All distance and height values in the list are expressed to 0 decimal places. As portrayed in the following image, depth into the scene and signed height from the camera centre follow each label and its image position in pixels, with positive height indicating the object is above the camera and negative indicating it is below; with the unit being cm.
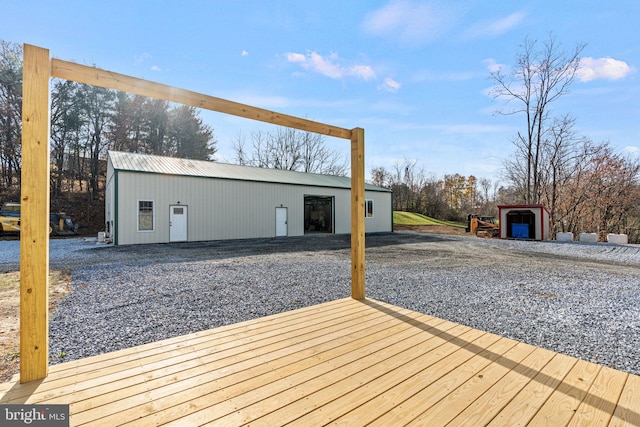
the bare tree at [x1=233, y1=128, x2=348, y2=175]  2605 +587
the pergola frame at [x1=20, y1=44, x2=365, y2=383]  168 +0
